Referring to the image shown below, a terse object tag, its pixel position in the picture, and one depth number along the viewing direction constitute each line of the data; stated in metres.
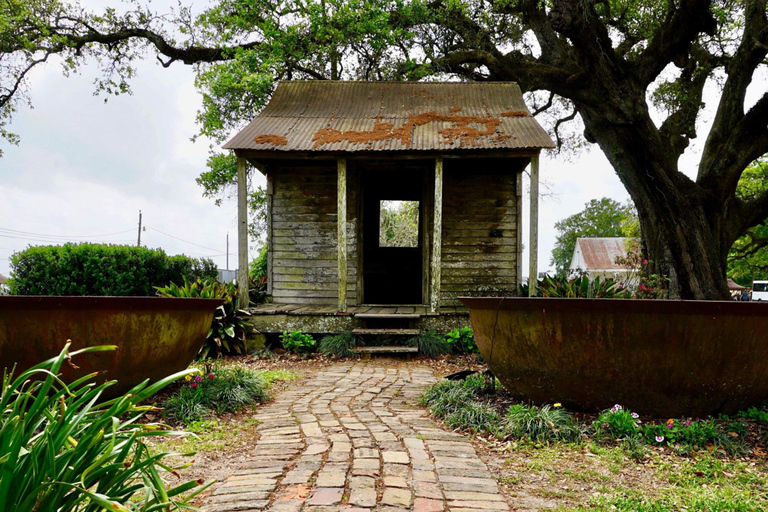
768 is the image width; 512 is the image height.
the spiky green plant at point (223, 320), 7.20
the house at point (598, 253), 41.53
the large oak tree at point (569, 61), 9.81
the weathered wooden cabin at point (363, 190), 8.23
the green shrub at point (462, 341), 7.88
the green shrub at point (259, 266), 13.73
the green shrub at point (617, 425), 3.41
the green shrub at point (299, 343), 8.00
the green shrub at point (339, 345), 7.69
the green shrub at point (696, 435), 3.25
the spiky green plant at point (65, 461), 1.23
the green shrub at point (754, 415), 3.59
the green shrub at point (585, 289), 6.36
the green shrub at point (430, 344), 7.66
